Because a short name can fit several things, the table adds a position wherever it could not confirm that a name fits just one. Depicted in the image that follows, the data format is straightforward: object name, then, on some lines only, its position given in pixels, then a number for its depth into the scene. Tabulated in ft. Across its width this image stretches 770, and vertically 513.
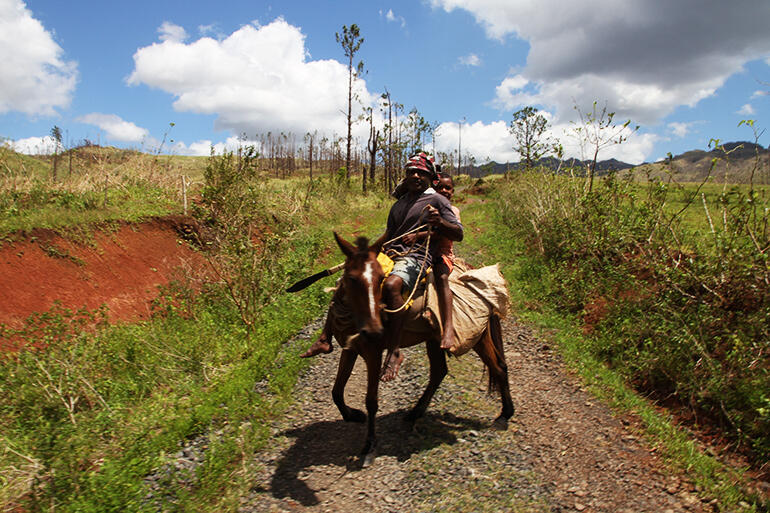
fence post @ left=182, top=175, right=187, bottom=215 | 43.55
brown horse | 11.17
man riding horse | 12.64
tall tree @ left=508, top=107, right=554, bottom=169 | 175.74
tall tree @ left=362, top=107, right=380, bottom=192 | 128.06
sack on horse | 13.15
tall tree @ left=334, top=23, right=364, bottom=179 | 109.70
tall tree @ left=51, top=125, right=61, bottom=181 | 86.81
